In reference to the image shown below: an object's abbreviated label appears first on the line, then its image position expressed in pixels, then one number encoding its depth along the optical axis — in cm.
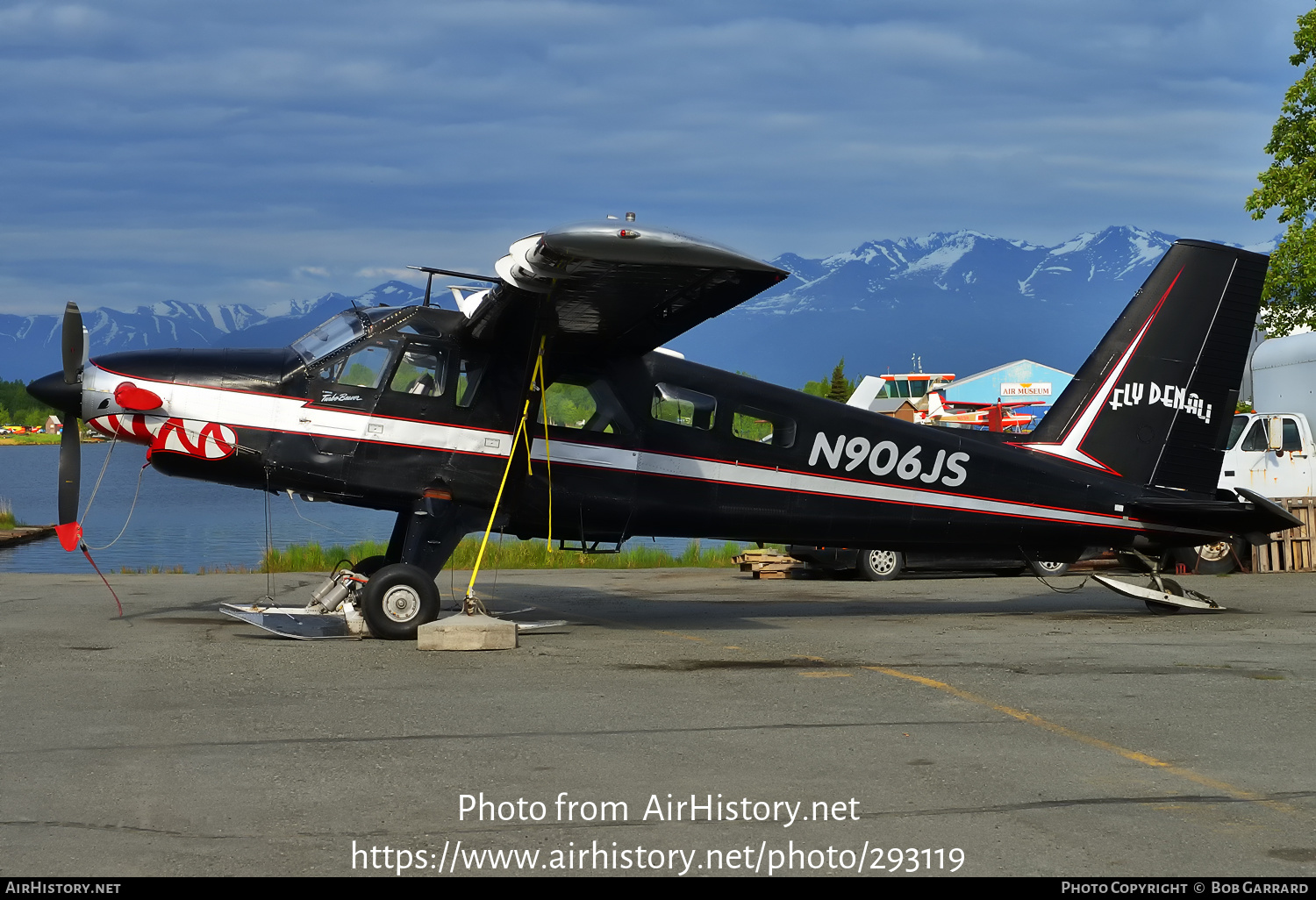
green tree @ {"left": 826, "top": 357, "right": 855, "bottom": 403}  11306
